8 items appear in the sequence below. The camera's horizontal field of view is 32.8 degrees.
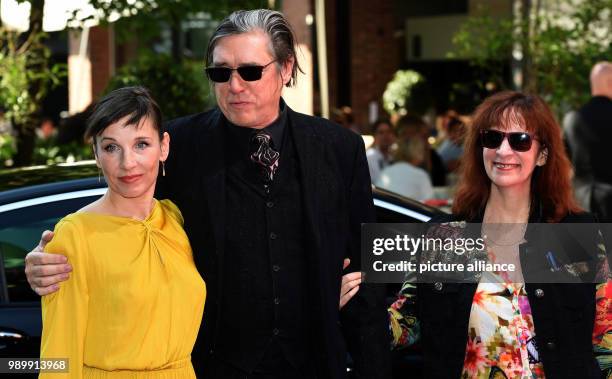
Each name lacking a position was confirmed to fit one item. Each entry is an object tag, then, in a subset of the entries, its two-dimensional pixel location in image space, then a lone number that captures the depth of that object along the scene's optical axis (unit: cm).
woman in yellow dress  279
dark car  386
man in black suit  314
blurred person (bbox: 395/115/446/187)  907
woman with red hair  323
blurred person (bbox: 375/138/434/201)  866
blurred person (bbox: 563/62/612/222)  851
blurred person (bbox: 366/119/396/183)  1041
